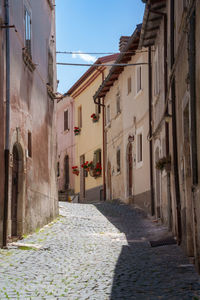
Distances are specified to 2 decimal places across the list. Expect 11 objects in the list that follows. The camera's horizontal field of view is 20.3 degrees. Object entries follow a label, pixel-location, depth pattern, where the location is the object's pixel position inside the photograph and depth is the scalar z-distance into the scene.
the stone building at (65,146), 34.03
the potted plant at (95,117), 28.60
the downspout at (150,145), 16.80
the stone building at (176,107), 8.06
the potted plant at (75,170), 31.82
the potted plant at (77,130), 31.98
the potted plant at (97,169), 27.38
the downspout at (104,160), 26.59
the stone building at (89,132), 27.81
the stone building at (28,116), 11.39
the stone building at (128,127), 18.62
